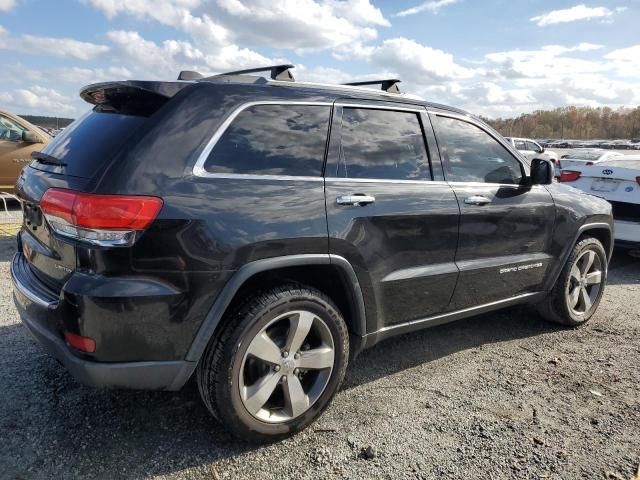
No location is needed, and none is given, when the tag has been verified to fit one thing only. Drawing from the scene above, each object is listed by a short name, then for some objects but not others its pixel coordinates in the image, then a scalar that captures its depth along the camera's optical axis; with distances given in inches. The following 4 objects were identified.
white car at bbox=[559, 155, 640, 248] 249.4
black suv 88.0
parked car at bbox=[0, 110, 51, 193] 348.8
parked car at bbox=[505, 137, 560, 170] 888.3
